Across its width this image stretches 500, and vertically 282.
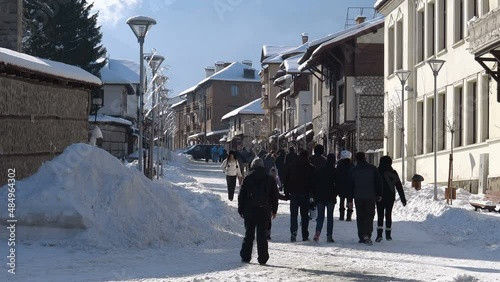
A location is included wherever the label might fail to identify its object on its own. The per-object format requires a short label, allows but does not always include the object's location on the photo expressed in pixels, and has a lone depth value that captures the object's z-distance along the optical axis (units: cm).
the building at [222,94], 12694
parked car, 9094
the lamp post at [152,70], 3119
